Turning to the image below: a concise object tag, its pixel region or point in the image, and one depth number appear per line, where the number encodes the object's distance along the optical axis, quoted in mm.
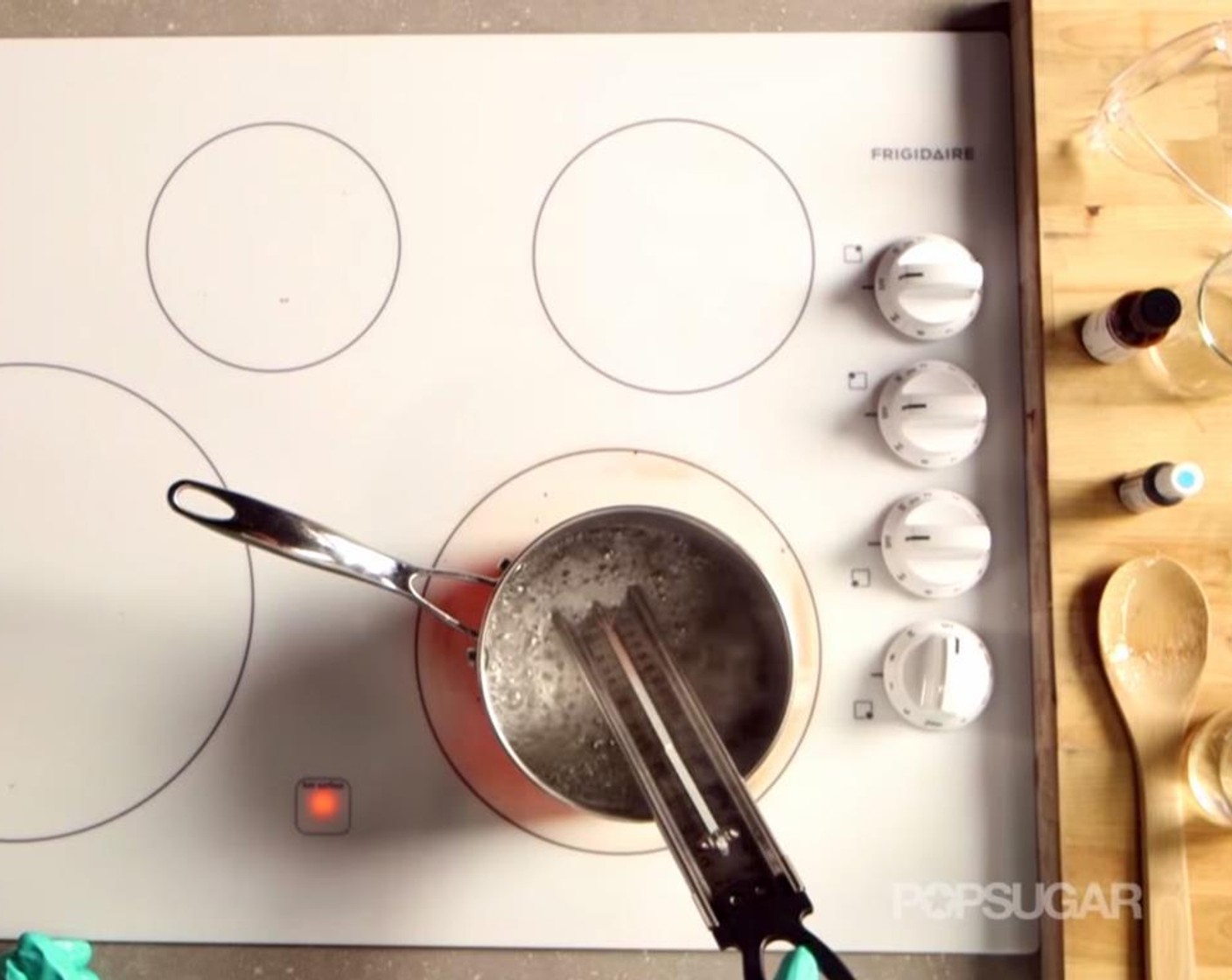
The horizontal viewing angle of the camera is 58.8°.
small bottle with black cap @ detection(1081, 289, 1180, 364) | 510
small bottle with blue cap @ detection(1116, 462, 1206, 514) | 516
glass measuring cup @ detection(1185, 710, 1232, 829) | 517
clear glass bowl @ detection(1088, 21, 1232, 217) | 558
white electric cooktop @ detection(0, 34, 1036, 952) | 544
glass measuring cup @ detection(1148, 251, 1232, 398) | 547
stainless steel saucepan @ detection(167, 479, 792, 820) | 514
